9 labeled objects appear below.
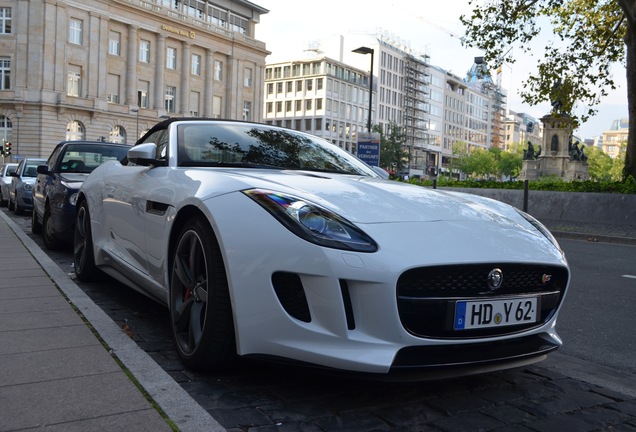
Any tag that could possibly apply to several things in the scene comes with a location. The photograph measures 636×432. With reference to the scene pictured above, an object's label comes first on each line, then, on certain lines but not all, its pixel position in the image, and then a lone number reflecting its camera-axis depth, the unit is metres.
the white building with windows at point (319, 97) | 96.75
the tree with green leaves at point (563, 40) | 19.02
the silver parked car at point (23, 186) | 15.07
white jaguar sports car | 2.45
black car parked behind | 7.23
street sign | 21.58
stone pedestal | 33.75
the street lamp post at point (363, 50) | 26.22
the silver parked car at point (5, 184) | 19.51
